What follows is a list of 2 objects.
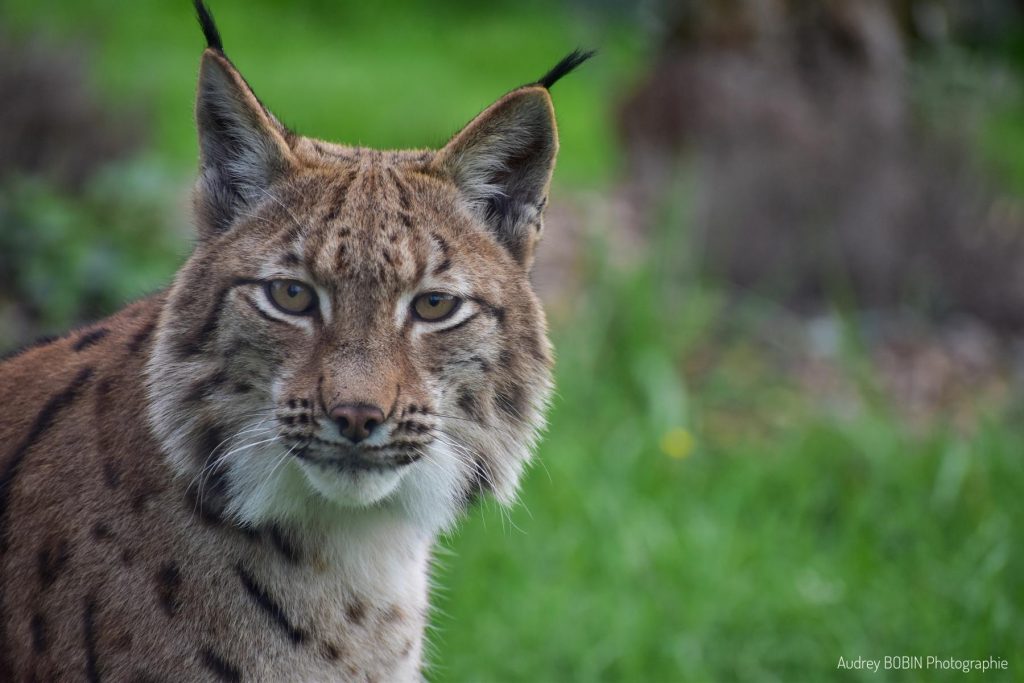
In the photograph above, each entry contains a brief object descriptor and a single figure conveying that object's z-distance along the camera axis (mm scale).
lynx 6414
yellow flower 13578
